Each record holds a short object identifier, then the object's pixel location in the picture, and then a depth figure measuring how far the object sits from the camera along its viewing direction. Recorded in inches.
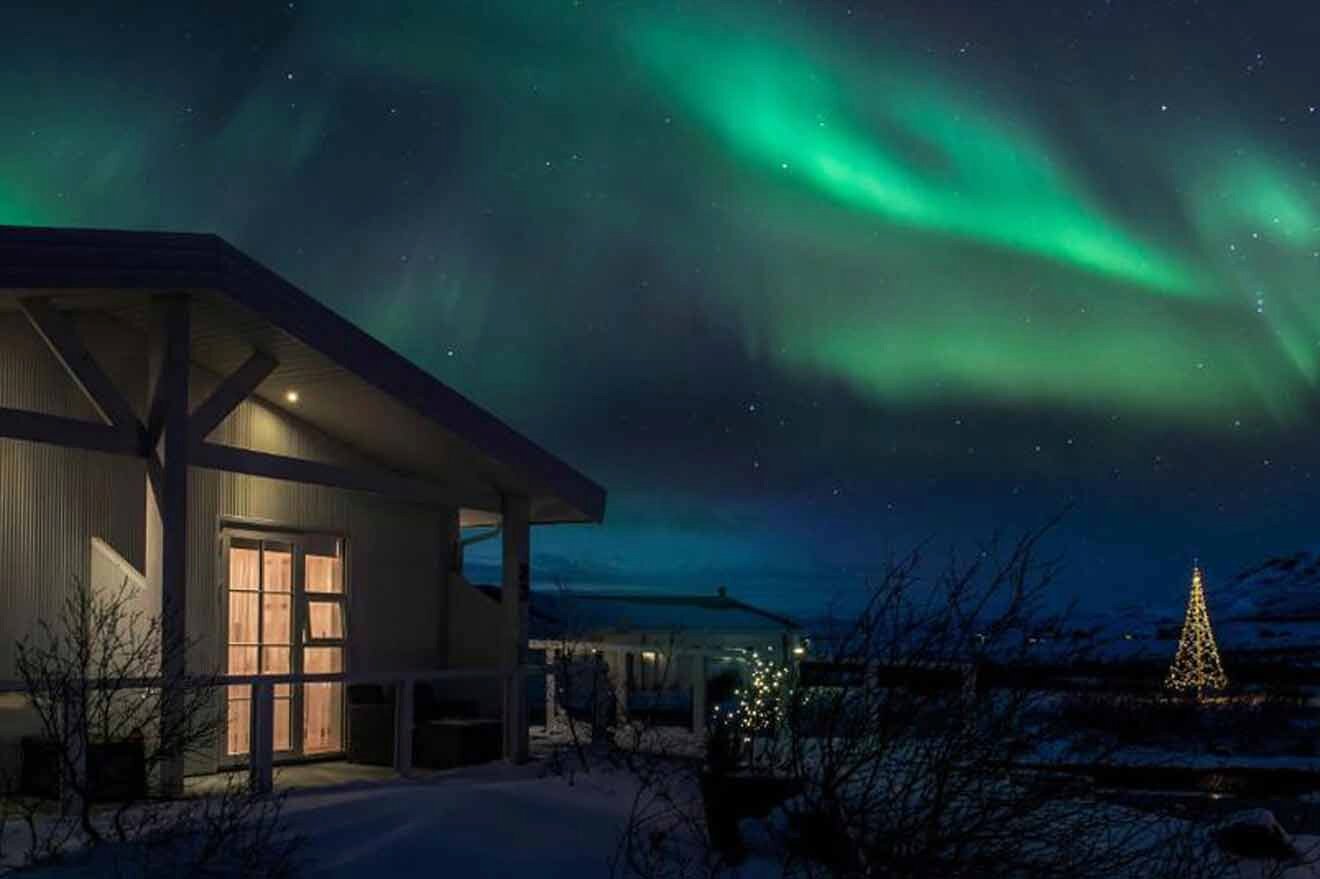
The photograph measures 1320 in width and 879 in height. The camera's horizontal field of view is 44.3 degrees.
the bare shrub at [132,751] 337.4
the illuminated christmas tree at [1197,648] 1144.7
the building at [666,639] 697.6
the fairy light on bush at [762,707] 367.9
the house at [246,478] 446.6
